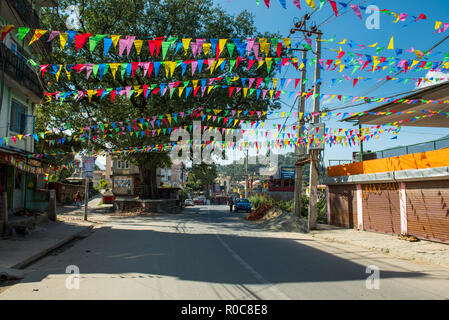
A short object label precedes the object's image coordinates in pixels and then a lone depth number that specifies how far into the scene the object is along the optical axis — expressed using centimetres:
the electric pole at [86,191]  2041
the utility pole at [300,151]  1691
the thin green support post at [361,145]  1558
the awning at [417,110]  1231
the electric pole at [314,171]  1617
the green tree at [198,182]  8398
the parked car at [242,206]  3597
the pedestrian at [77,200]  3347
